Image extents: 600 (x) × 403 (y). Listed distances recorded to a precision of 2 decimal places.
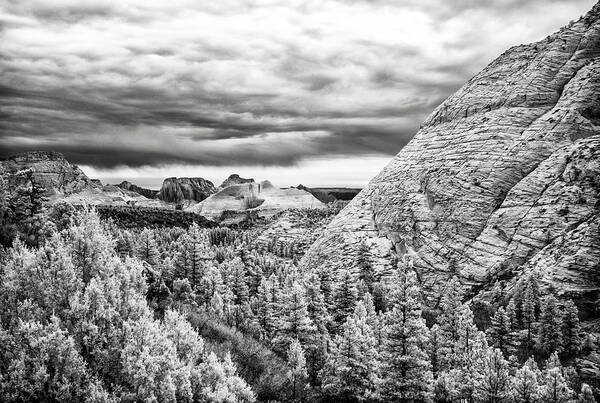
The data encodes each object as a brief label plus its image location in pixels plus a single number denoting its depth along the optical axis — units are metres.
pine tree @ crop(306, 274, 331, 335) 48.72
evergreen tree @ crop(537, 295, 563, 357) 56.19
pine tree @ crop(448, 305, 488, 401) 31.85
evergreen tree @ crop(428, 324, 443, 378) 42.55
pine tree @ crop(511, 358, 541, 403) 28.48
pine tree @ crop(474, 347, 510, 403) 29.42
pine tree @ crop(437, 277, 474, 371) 42.44
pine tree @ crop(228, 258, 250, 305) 64.88
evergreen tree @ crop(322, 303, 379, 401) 30.75
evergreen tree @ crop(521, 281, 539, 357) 59.41
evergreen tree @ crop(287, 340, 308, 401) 24.73
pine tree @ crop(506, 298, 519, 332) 62.71
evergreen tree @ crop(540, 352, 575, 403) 28.61
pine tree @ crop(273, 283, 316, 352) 40.53
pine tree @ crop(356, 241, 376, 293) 93.31
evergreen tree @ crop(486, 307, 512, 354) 54.34
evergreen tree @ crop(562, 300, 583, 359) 56.81
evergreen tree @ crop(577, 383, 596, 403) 31.36
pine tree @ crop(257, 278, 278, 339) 53.25
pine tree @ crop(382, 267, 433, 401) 29.13
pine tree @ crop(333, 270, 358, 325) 57.28
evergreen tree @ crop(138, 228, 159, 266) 66.88
